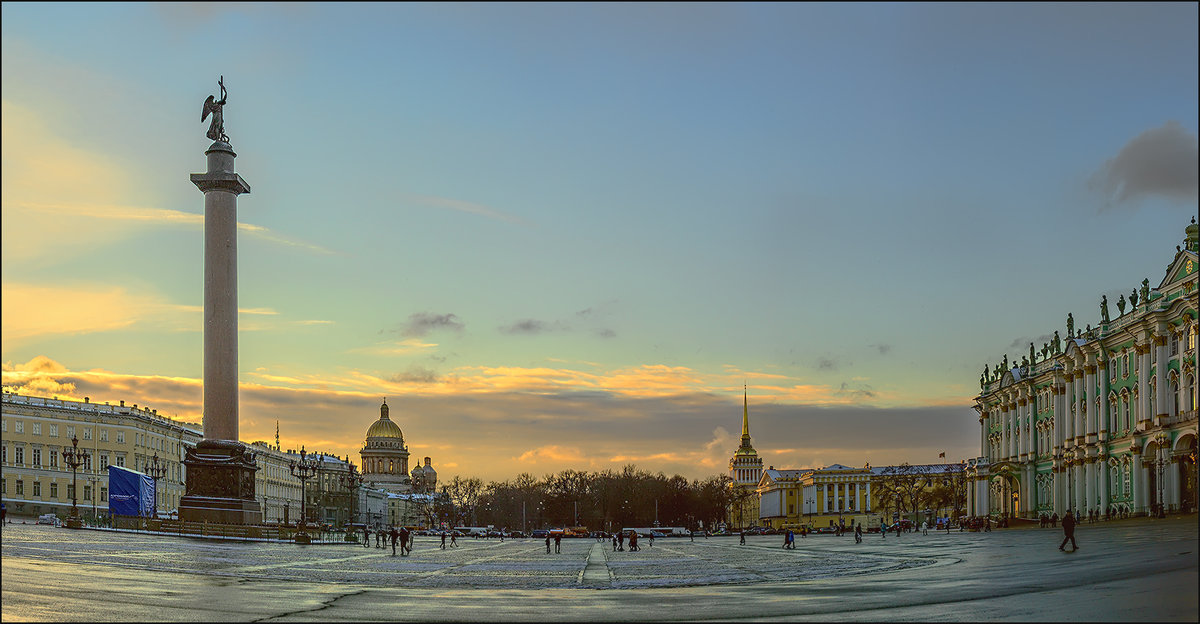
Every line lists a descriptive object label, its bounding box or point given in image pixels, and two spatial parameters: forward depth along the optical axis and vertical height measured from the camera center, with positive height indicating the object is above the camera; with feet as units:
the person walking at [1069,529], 135.95 -15.43
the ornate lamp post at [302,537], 218.38 -24.41
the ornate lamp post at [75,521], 232.73 -22.53
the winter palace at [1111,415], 239.09 -5.08
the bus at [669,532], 487.61 -55.45
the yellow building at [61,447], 389.39 -13.76
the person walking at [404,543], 197.16 -23.67
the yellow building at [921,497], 597.93 -52.45
